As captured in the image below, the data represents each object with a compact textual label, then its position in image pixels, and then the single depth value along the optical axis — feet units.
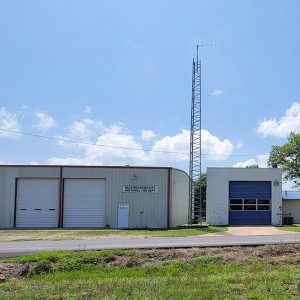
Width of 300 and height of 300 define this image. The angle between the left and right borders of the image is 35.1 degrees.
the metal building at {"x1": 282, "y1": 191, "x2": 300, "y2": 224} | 160.56
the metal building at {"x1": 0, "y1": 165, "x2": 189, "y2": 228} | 125.29
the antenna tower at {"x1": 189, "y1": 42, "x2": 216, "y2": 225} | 130.62
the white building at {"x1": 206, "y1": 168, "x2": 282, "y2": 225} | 140.36
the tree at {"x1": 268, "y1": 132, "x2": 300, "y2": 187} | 207.72
